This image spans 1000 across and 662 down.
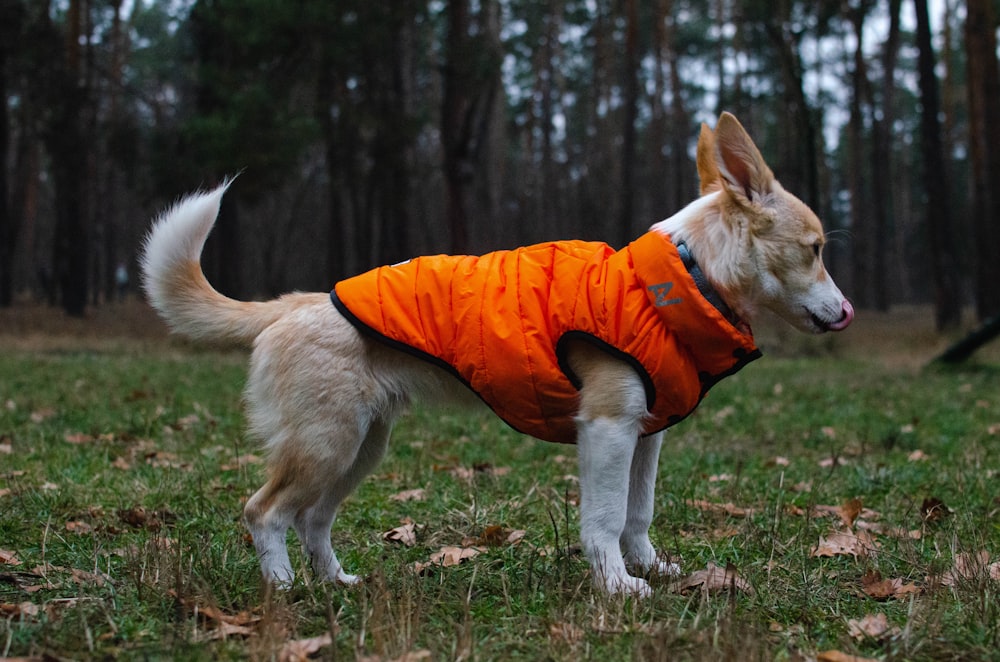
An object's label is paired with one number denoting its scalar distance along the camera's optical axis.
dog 3.36
